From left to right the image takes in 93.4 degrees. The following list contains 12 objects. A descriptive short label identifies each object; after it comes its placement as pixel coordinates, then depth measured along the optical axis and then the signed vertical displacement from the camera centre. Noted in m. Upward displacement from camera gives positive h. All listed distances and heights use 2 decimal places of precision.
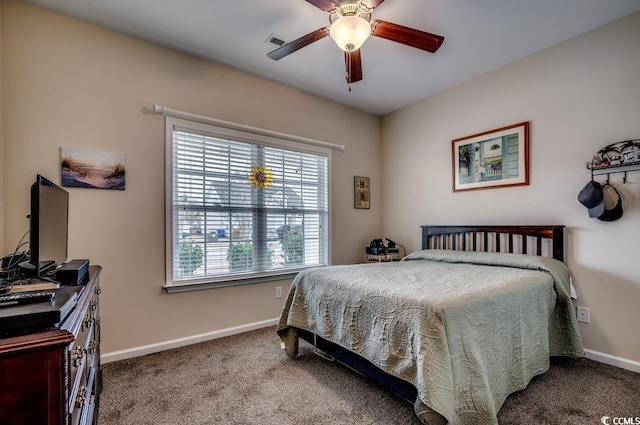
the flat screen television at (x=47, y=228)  1.15 -0.05
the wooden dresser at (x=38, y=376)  0.65 -0.36
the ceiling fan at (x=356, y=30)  1.81 +1.18
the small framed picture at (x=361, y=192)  4.11 +0.31
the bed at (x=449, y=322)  1.44 -0.64
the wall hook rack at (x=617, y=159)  2.28 +0.42
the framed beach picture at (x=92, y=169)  2.29 +0.38
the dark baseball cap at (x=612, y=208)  2.33 +0.04
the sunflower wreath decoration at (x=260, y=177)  3.23 +0.43
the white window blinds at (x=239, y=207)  2.80 +0.10
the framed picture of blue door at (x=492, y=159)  2.92 +0.58
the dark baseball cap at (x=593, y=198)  2.35 +0.12
